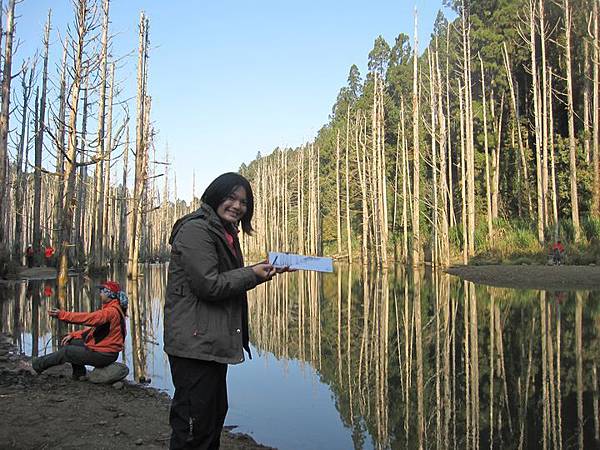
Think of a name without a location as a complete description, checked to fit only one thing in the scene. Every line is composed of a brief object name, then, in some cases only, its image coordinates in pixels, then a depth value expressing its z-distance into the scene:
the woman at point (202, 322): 2.58
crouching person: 5.97
